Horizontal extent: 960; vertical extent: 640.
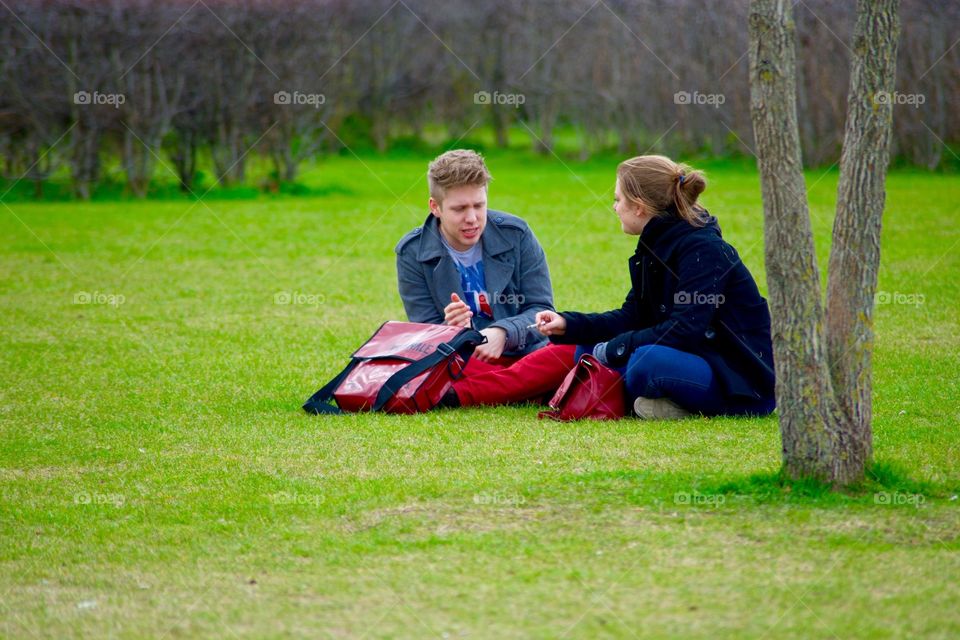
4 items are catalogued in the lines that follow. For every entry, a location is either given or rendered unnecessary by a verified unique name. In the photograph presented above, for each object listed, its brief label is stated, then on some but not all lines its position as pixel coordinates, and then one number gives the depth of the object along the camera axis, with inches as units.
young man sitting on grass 514.3
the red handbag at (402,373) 499.8
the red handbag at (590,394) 480.4
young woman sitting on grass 462.6
